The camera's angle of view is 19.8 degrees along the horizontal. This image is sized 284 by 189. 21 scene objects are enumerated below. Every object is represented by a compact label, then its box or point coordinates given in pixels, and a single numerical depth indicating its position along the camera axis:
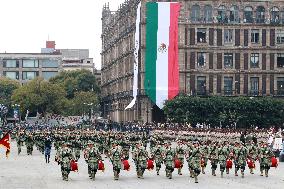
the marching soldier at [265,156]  36.60
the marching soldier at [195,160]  34.27
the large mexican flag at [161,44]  84.56
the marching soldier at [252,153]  37.45
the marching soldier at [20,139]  56.69
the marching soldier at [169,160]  35.41
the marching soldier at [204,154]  37.24
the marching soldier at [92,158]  34.78
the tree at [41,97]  128.88
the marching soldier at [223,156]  36.41
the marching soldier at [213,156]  36.56
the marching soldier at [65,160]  34.50
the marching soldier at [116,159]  34.97
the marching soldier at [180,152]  37.16
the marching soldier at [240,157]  36.53
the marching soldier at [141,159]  35.59
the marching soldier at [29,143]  55.53
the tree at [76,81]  150.25
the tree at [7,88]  155.36
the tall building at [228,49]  94.56
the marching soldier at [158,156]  37.19
